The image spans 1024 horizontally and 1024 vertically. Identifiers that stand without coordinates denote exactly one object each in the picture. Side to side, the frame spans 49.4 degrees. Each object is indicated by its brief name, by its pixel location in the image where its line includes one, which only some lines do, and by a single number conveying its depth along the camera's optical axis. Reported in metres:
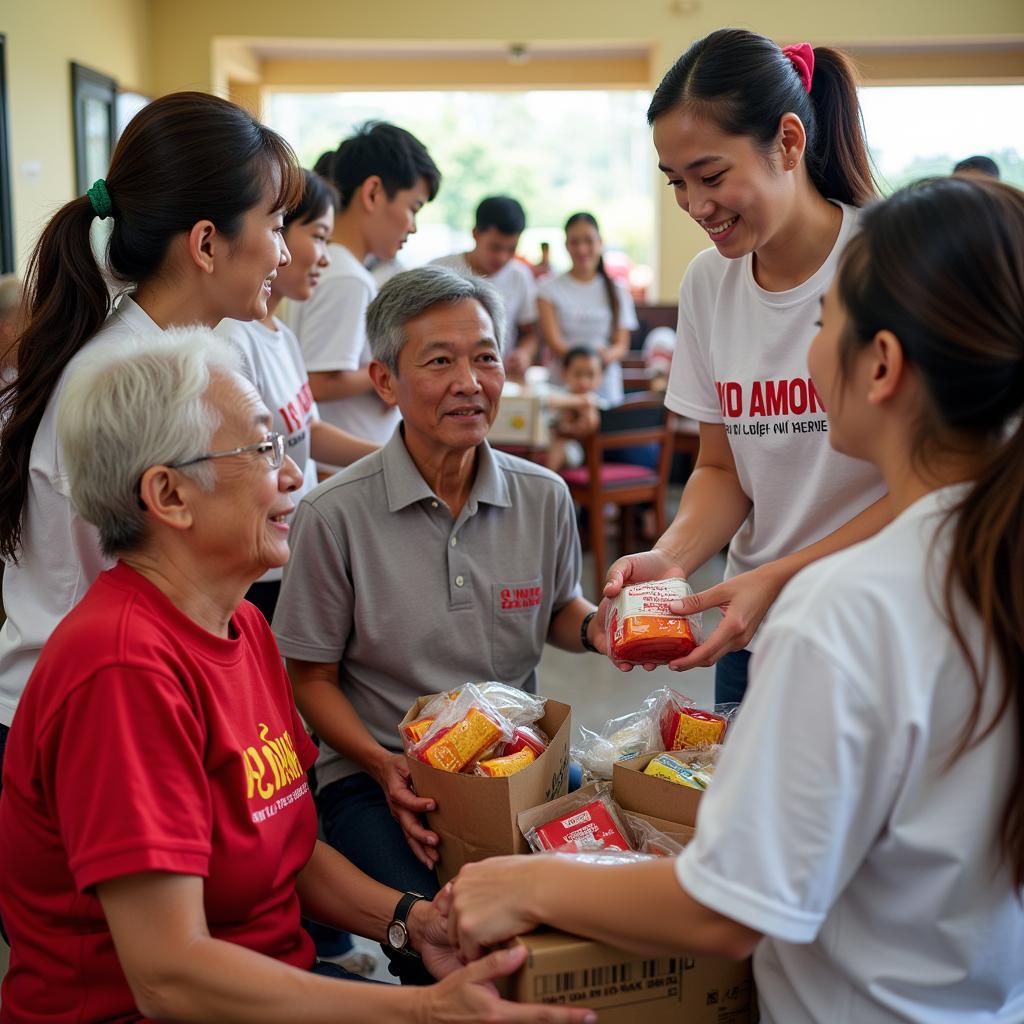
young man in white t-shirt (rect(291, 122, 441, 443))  3.26
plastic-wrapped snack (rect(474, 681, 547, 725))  1.76
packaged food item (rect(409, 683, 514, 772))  1.62
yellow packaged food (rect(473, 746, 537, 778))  1.57
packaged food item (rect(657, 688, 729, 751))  1.71
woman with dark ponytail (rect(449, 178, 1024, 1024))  1.00
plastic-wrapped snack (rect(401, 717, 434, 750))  1.70
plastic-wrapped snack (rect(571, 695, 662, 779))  1.74
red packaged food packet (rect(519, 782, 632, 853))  1.49
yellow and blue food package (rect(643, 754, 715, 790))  1.51
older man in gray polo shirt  2.02
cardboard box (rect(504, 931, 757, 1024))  1.21
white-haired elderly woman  1.21
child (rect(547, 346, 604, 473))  5.55
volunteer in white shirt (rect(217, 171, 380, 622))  2.55
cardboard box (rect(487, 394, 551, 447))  5.19
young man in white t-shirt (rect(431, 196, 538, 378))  6.00
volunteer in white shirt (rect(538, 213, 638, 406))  7.26
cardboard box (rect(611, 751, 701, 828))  1.49
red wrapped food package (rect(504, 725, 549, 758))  1.65
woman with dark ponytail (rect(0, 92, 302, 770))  1.71
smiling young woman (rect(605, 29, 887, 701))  1.74
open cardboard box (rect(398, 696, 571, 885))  1.53
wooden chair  5.63
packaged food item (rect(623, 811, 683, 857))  1.47
